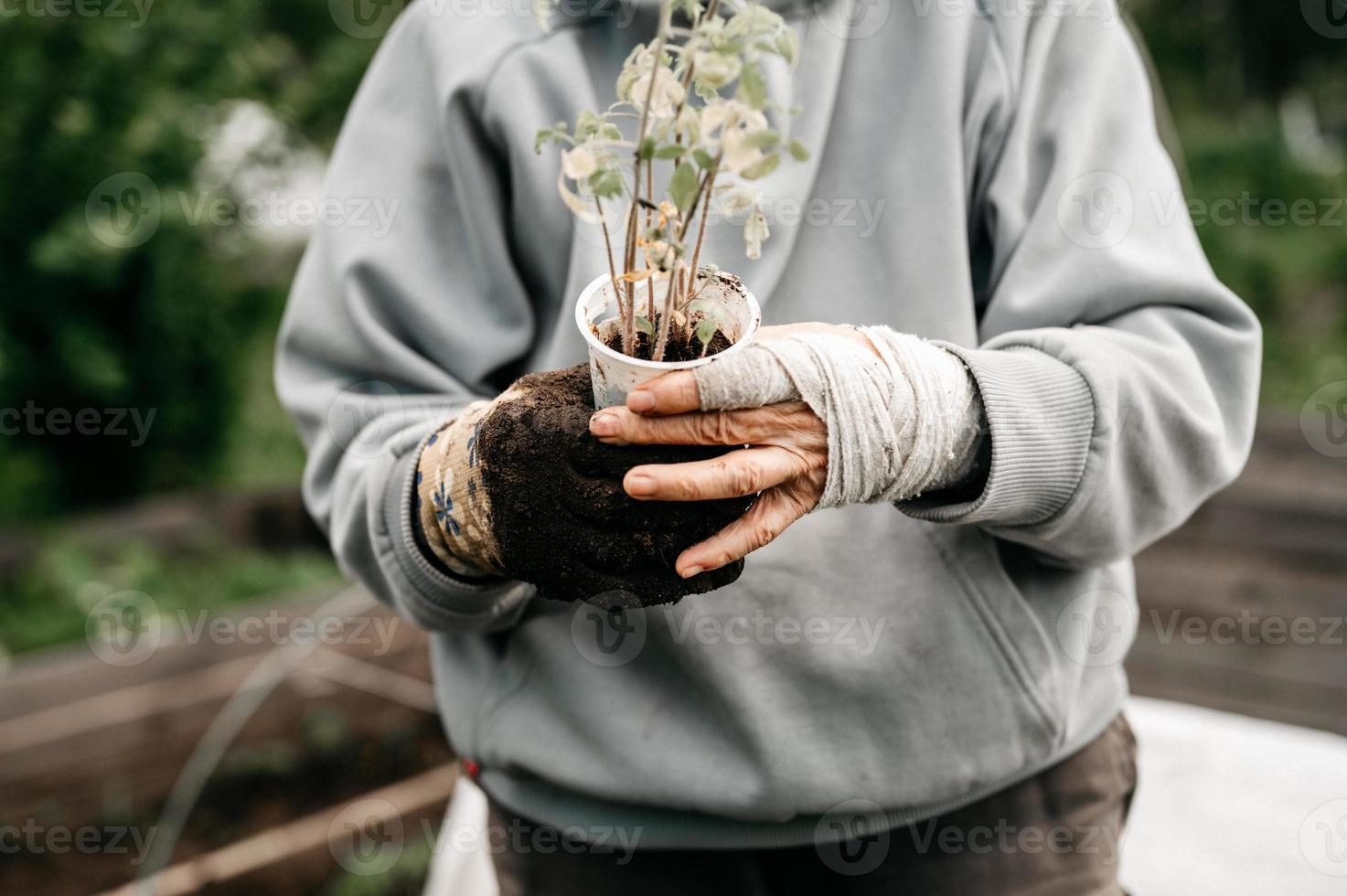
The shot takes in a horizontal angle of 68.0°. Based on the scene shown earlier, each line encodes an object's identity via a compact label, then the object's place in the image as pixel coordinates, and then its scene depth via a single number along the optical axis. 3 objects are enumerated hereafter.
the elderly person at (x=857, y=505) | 1.36
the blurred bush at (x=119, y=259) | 3.49
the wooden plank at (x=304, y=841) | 2.71
